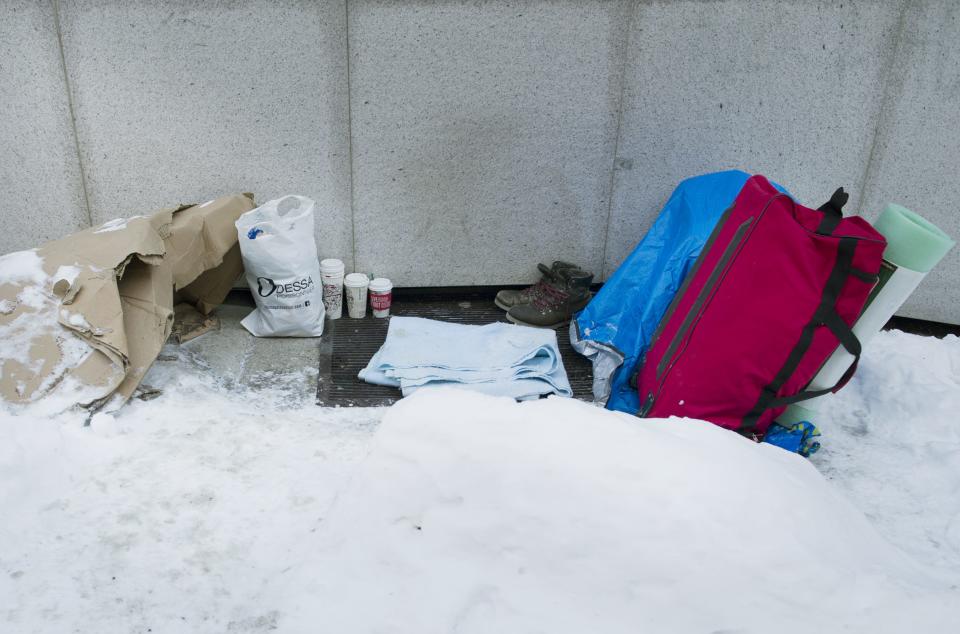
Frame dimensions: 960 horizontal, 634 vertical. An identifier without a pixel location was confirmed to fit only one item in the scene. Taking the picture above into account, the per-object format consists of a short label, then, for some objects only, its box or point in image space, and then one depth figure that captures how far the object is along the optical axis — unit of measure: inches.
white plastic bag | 134.6
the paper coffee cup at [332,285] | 150.2
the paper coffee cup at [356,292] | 151.7
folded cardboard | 104.0
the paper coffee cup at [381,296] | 153.1
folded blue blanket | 129.9
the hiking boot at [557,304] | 153.3
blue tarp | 131.8
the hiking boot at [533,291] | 157.9
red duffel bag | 102.6
